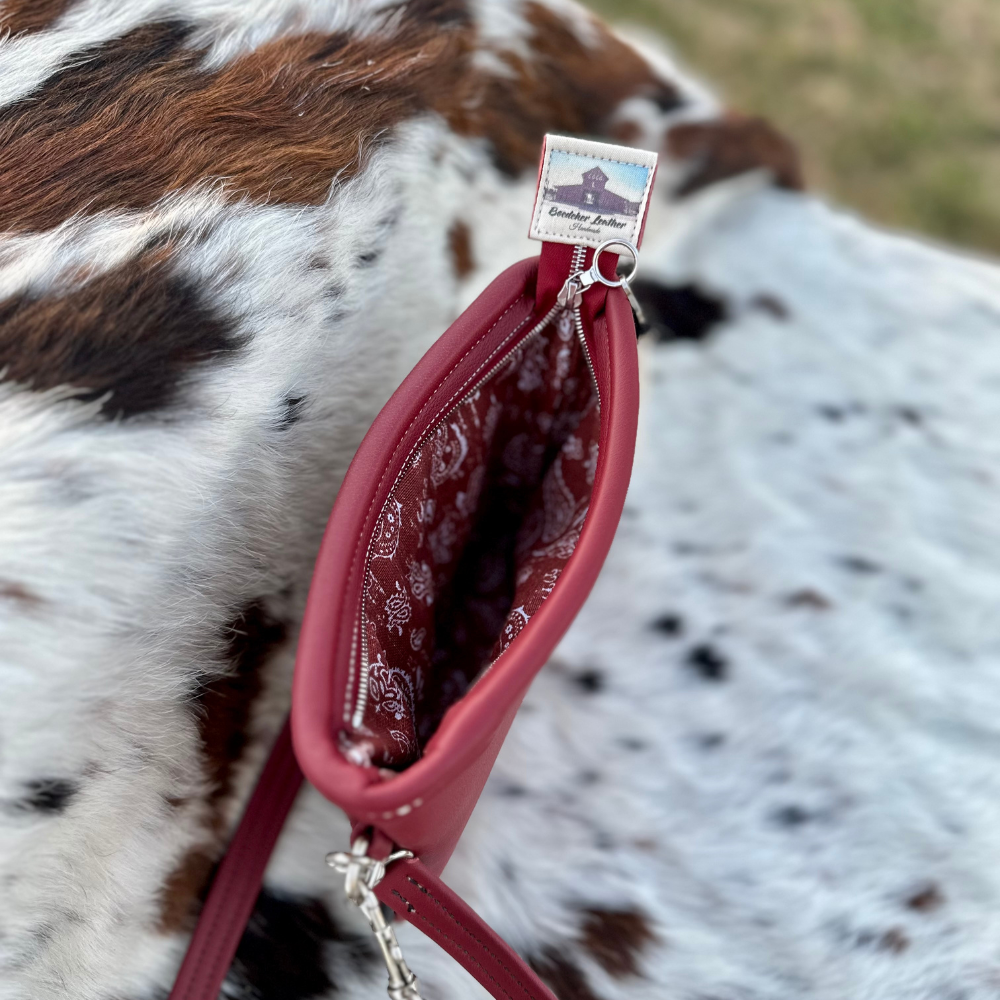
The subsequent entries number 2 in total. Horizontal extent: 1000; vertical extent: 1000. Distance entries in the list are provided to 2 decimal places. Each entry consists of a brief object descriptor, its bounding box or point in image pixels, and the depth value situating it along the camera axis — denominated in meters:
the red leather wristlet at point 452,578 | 0.32
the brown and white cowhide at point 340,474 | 0.37
